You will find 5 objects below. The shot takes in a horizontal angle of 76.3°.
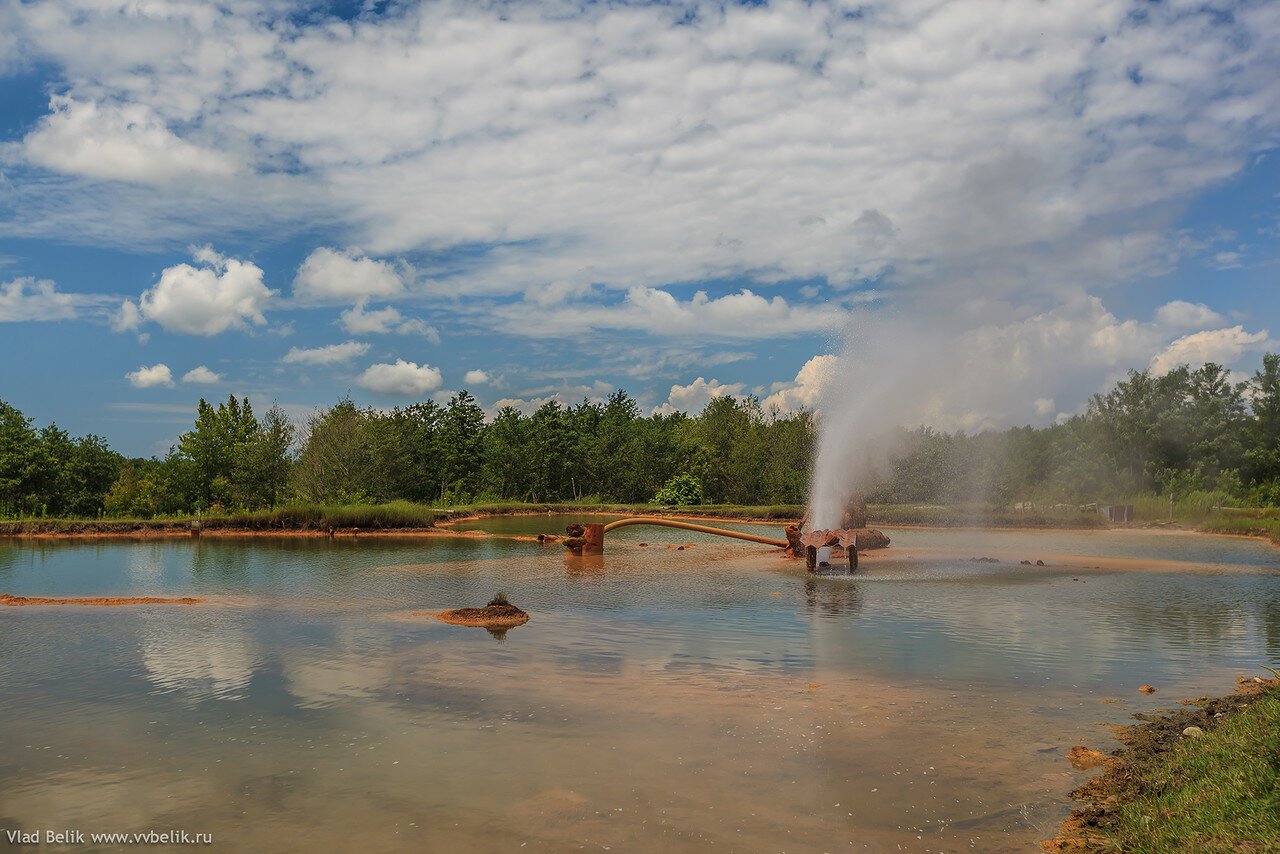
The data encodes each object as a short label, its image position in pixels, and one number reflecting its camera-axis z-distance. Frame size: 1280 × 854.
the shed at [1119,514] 51.00
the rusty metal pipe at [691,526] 26.34
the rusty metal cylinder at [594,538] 29.92
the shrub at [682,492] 73.06
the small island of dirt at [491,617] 15.71
